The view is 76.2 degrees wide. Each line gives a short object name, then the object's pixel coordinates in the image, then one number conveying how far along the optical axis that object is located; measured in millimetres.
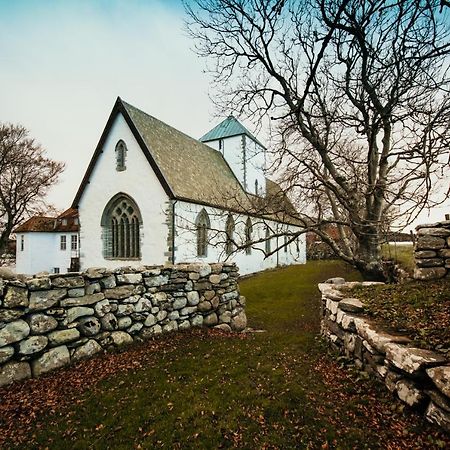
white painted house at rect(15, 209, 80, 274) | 29484
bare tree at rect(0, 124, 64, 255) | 23562
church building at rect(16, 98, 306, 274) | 15430
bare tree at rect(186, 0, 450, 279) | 10039
